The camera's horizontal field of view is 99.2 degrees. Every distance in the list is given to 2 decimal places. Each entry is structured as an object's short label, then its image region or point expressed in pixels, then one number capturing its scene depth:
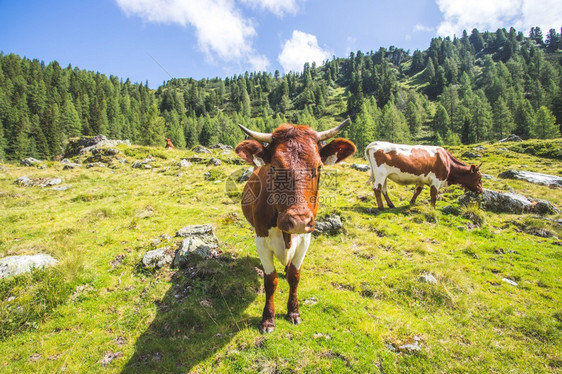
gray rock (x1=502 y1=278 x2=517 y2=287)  5.97
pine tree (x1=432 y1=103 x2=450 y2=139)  77.20
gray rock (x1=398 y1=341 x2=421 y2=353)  4.02
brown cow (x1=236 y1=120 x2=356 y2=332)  3.49
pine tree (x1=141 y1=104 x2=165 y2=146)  55.00
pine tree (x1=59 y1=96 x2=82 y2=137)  78.12
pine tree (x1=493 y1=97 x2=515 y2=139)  65.25
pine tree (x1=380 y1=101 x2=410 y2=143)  63.84
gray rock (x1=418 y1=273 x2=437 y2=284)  5.79
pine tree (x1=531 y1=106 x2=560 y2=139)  54.84
